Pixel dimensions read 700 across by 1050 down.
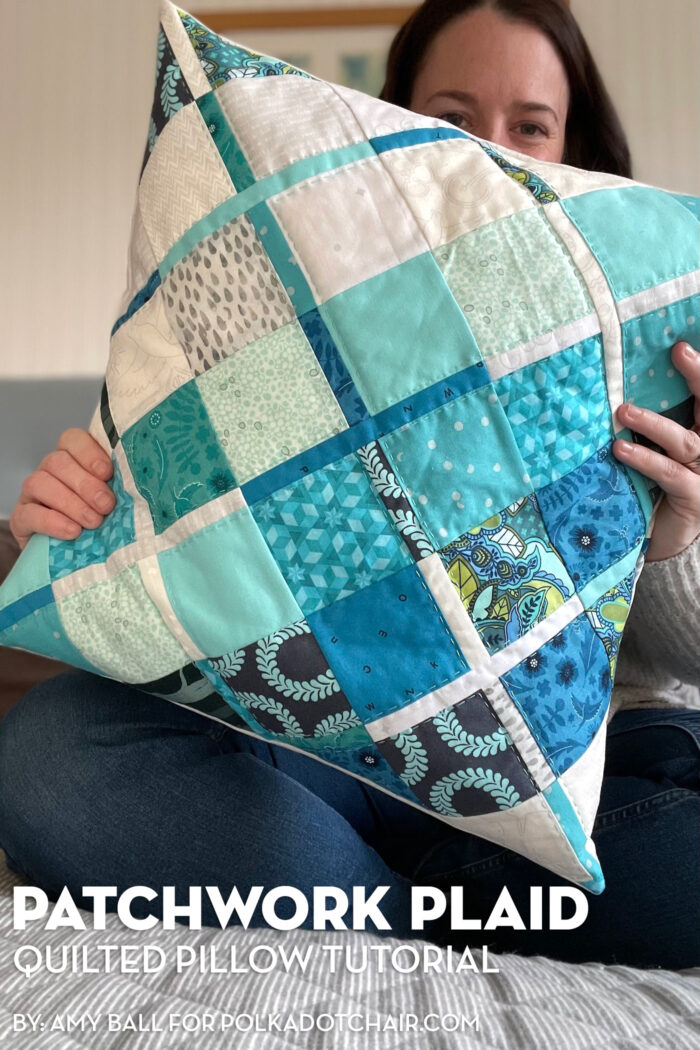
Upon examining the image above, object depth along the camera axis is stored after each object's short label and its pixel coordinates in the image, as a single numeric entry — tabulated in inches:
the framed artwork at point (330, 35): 69.1
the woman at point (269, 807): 25.0
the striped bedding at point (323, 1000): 16.6
